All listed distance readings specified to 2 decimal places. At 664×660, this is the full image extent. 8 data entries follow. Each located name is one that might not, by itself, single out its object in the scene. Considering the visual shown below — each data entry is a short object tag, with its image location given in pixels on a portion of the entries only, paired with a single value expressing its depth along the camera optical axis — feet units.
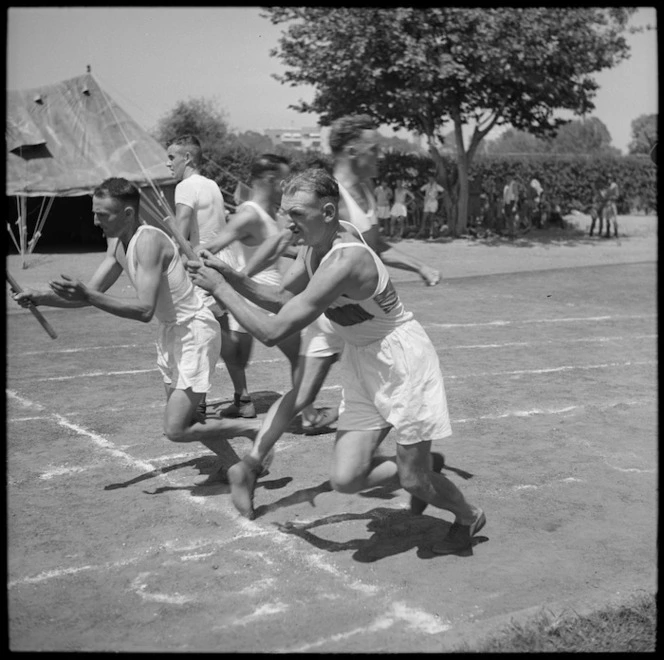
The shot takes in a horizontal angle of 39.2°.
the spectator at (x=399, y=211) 89.92
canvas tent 65.41
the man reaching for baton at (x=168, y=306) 17.48
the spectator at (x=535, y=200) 99.91
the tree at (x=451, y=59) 75.97
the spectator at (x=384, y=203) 89.51
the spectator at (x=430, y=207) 89.92
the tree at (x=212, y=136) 92.22
